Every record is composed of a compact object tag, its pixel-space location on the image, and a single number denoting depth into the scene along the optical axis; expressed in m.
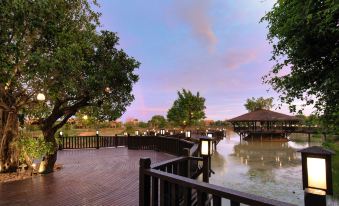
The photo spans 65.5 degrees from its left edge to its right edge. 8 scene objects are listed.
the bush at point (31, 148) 9.60
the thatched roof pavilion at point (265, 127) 37.25
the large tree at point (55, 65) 7.77
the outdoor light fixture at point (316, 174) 2.96
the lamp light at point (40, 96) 8.96
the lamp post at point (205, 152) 6.87
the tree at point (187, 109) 46.50
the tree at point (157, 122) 56.31
